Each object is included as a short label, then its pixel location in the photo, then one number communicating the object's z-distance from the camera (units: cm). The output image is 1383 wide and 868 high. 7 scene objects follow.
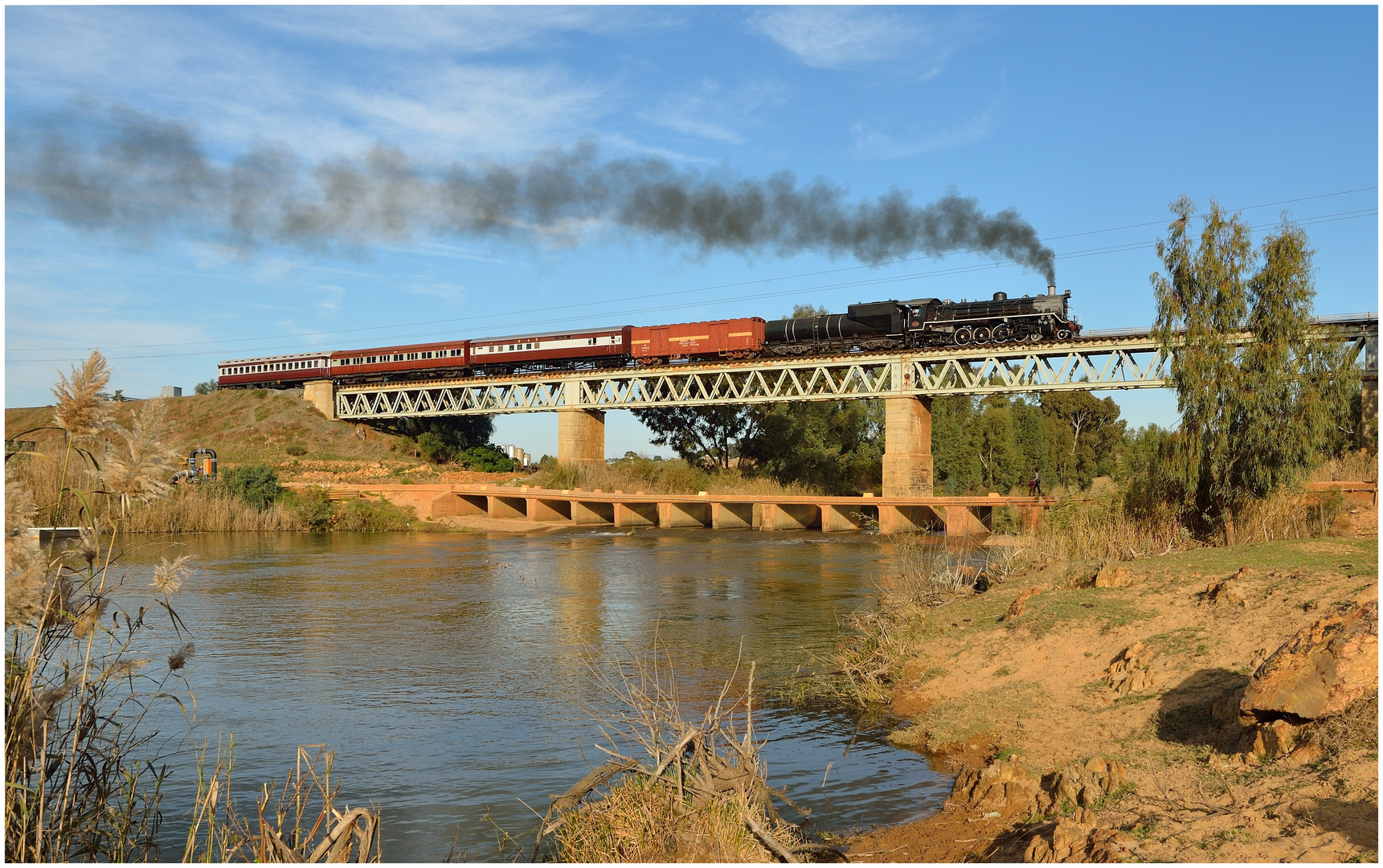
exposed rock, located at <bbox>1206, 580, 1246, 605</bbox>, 998
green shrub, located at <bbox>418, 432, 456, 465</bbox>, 6031
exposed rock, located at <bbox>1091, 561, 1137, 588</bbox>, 1197
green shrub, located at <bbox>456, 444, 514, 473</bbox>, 5894
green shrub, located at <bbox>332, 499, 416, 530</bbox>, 3825
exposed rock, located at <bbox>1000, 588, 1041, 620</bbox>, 1171
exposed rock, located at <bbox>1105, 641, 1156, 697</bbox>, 874
